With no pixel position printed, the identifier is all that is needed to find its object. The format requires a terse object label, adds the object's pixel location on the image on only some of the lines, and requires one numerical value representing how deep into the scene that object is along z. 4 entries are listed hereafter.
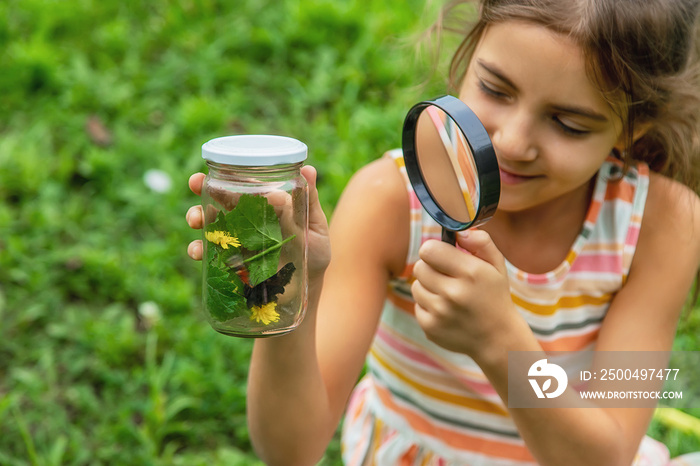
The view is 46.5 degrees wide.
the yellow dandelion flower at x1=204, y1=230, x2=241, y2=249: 1.34
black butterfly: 1.35
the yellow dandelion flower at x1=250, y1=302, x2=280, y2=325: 1.37
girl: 1.63
